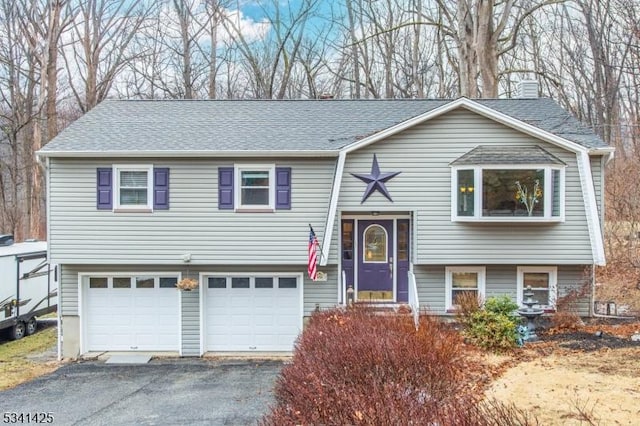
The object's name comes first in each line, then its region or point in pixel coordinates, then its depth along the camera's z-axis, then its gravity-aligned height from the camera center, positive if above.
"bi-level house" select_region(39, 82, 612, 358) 12.18 -0.23
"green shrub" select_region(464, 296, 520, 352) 10.20 -2.46
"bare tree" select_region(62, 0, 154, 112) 26.62 +8.84
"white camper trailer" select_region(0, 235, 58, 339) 15.12 -2.51
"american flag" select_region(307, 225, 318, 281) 11.88 -1.17
